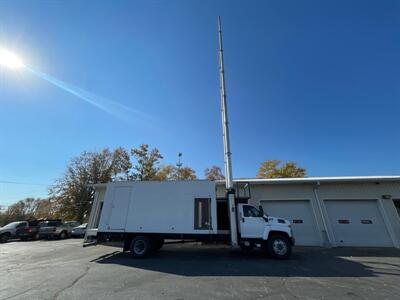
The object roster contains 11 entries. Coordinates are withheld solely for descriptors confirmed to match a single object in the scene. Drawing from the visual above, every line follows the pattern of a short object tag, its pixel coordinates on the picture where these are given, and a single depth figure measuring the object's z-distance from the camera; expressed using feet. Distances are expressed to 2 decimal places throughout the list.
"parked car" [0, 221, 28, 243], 60.23
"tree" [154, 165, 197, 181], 116.02
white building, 40.42
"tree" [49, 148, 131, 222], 100.53
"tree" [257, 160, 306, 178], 106.11
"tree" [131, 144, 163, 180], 108.78
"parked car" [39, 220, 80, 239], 64.54
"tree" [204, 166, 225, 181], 124.34
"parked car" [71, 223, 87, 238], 67.38
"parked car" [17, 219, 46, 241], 63.45
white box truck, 28.94
